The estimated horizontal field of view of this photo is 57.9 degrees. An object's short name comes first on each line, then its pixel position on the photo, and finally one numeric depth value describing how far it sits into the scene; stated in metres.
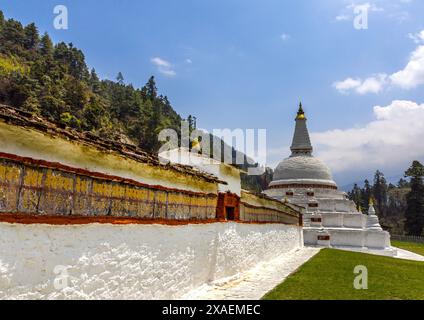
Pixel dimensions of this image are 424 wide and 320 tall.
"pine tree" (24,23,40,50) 93.12
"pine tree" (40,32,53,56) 93.44
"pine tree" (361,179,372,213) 78.00
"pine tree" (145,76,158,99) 105.72
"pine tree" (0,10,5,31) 94.76
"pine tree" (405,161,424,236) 47.28
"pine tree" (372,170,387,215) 86.95
